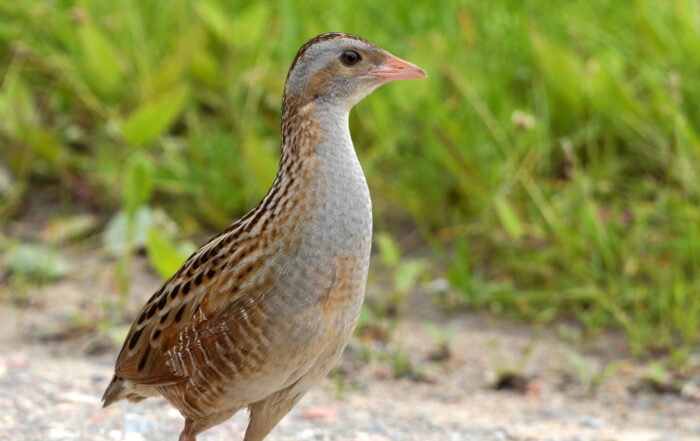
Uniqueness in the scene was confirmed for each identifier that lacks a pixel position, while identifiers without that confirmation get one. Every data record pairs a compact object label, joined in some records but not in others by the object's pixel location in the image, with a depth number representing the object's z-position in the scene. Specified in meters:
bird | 6.48
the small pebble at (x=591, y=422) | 9.13
